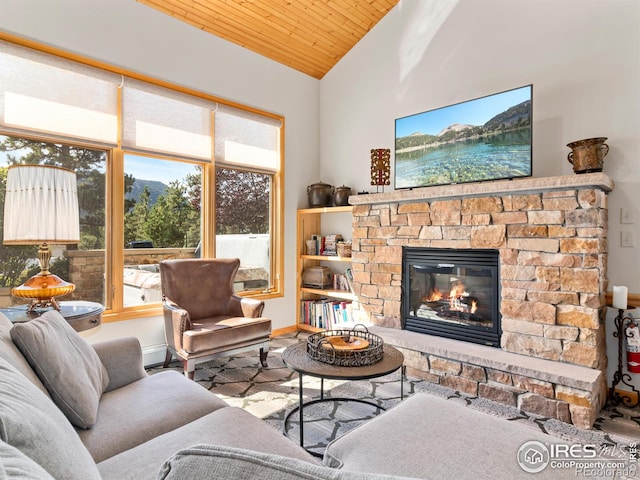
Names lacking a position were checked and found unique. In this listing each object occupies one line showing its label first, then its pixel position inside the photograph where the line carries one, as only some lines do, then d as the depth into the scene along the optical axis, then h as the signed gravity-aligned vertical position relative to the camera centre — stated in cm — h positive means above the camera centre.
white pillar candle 252 -40
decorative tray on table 202 -61
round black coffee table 190 -67
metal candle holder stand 264 -99
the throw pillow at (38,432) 66 -38
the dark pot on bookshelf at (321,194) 446 +53
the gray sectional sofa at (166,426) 102 -70
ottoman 119 -72
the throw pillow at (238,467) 50 -32
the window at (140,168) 285 +66
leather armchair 289 -65
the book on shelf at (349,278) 424 -44
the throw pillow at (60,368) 134 -47
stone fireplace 251 -37
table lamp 207 +14
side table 218 -44
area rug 224 -114
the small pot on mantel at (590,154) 262 +59
